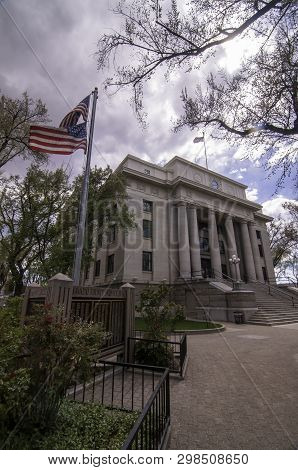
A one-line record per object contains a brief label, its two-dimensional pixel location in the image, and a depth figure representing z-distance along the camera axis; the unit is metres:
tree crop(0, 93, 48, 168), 12.52
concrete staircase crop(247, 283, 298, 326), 18.62
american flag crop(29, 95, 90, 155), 9.47
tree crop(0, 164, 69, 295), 19.80
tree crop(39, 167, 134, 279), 18.11
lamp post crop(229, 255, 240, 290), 21.56
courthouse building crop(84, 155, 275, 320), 26.67
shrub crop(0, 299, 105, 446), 2.91
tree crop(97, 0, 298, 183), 5.13
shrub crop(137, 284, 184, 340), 8.30
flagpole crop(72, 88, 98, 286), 9.05
